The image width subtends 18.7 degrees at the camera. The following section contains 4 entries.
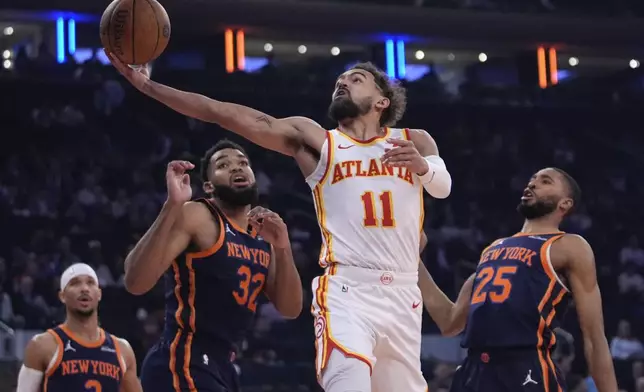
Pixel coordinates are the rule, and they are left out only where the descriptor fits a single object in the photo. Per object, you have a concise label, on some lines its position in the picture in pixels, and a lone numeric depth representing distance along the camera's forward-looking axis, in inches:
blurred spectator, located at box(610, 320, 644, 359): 953.8
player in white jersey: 356.0
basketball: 390.6
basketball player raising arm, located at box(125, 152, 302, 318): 368.1
